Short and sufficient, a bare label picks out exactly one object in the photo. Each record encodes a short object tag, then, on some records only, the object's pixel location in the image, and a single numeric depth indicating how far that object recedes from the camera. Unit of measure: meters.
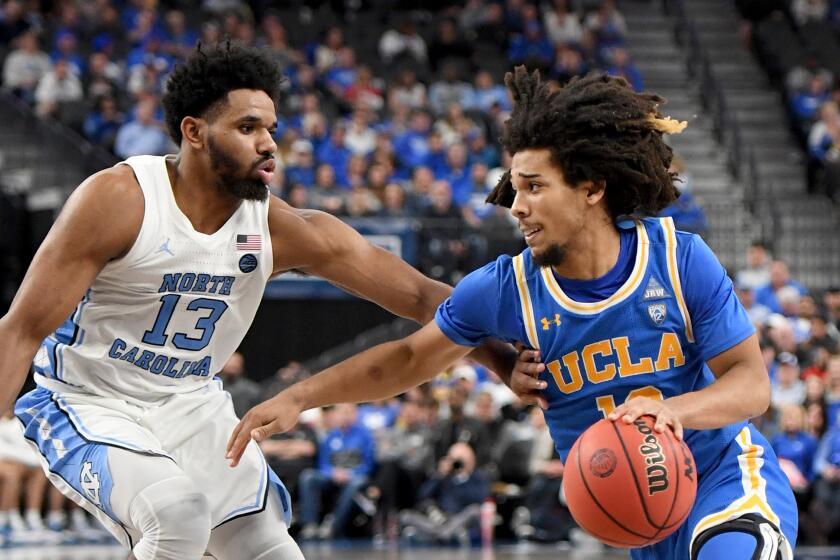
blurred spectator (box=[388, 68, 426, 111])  18.12
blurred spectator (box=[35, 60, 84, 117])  16.59
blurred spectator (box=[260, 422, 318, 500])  13.23
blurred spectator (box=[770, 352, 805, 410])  12.12
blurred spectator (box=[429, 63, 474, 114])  18.56
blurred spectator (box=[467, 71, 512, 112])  18.48
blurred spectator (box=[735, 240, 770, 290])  14.62
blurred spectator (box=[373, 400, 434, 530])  12.73
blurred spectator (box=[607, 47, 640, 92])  19.50
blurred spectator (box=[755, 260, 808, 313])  14.19
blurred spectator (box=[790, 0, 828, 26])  21.62
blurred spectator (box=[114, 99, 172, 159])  15.70
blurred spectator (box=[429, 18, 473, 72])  20.05
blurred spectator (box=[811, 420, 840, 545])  11.30
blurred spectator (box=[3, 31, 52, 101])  17.11
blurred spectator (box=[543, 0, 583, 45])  20.30
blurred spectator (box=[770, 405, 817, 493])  11.53
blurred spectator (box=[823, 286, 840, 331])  14.06
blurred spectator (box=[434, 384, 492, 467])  12.62
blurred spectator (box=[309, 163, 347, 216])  14.95
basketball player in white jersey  4.70
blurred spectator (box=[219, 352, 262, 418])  13.25
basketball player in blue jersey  4.37
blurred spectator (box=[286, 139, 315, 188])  15.46
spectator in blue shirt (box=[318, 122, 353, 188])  16.41
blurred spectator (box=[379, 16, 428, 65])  19.61
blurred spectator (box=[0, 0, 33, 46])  18.06
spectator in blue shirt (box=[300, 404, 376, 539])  12.74
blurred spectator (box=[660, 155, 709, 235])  15.54
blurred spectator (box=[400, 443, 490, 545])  12.24
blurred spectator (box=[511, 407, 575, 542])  12.11
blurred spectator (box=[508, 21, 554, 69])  20.05
